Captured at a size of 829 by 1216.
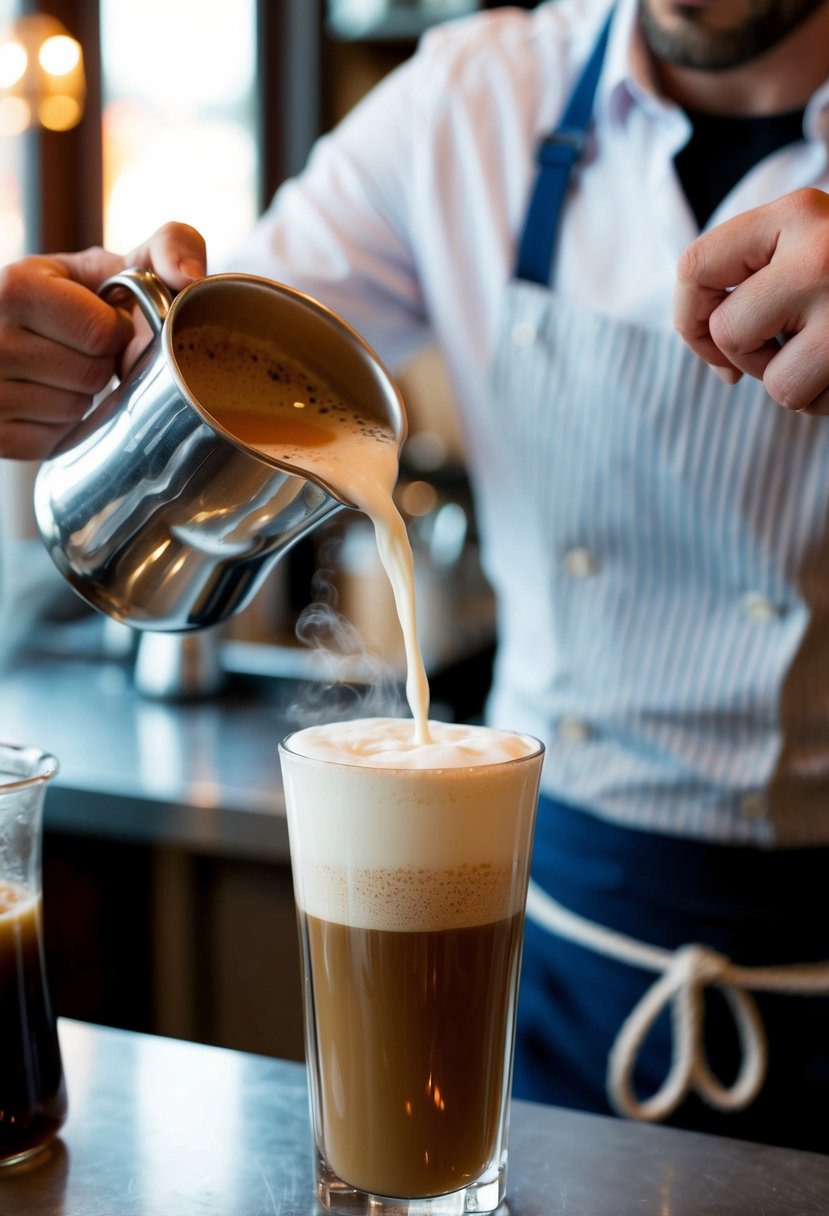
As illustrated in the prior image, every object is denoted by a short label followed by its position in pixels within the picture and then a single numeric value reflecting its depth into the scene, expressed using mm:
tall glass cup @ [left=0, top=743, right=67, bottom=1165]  896
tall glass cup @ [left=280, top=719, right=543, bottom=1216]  826
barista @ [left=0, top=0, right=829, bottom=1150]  1470
